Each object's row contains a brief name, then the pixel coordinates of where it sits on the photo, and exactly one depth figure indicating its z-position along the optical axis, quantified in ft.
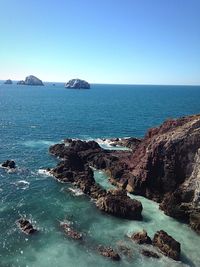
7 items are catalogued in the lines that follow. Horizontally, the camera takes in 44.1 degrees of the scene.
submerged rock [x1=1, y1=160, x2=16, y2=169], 193.63
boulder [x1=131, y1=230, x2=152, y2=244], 119.84
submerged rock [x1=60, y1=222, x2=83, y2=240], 122.69
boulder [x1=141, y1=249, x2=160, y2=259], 112.27
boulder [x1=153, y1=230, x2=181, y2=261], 112.34
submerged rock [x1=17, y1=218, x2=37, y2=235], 124.16
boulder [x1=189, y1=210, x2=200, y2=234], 130.89
